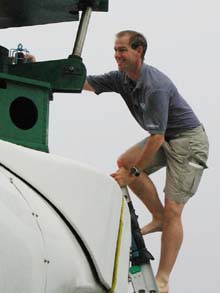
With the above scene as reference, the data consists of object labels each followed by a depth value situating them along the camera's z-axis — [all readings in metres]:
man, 7.86
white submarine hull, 3.59
